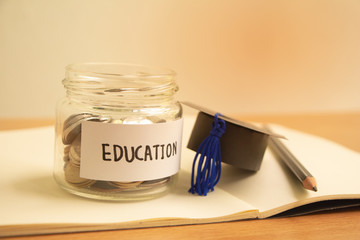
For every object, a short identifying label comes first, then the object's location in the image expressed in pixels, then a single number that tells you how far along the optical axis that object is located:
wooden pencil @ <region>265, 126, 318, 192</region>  0.45
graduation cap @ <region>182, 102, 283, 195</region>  0.47
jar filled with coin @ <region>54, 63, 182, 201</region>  0.44
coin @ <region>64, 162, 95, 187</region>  0.45
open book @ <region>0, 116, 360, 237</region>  0.41
